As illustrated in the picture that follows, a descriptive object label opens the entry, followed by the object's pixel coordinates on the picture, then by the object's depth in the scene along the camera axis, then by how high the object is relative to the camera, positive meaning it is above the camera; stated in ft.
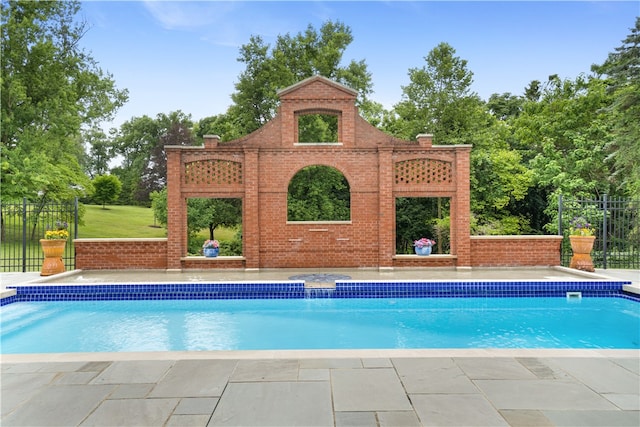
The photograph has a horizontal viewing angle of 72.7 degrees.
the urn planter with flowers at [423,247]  38.73 -2.41
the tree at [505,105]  102.32 +27.39
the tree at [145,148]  102.32 +19.02
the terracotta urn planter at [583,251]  35.40 -2.59
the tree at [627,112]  48.57 +12.61
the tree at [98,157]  129.80 +19.67
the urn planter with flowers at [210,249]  38.32 -2.52
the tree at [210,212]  68.28 +1.33
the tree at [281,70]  70.64 +25.37
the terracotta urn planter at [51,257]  33.27 -2.80
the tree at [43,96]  55.72 +17.59
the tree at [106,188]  112.57 +8.43
